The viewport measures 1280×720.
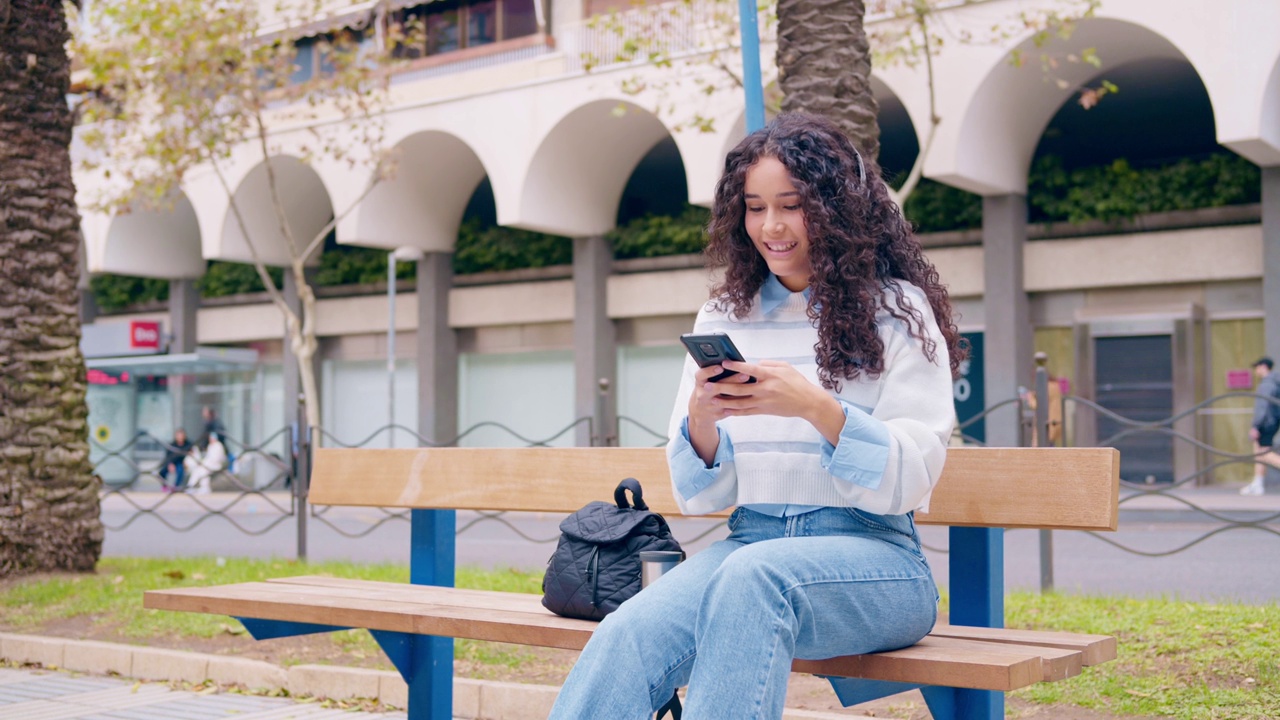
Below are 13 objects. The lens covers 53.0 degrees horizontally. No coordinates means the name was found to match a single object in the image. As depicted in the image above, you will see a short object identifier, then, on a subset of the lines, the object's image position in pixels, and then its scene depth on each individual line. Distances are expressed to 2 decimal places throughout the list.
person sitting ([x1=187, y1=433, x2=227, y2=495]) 24.01
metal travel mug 3.16
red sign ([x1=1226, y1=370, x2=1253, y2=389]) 20.08
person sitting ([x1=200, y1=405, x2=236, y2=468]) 28.14
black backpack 3.19
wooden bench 2.76
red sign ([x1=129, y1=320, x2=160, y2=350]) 32.03
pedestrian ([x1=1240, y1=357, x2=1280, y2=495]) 13.59
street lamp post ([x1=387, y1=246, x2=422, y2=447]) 25.69
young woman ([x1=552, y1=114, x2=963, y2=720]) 2.61
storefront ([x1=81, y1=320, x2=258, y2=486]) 29.98
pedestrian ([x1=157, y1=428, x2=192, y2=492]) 27.70
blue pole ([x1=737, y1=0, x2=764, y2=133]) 7.02
